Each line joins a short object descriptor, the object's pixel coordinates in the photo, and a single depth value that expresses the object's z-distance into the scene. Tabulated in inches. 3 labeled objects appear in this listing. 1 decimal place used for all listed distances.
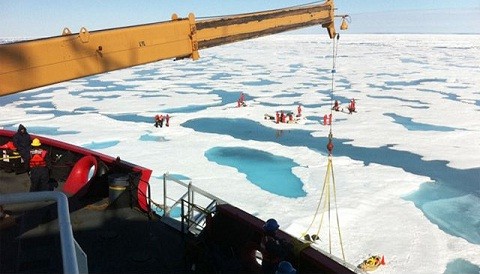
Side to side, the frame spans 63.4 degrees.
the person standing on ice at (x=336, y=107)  898.2
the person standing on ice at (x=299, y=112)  839.1
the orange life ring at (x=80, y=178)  239.9
